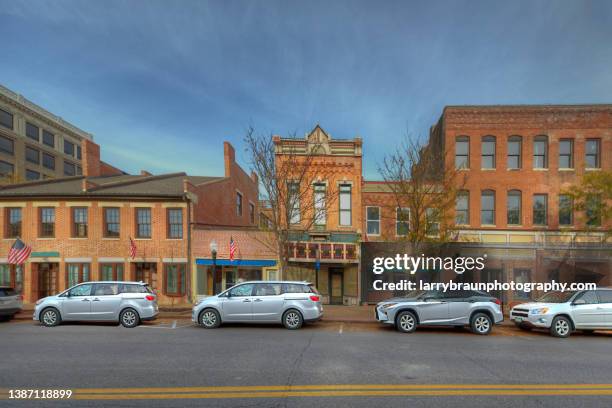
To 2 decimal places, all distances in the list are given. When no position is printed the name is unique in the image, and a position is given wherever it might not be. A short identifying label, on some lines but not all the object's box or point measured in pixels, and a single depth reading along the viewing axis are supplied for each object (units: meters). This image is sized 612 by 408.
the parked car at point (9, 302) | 12.07
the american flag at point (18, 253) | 15.03
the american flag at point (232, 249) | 16.08
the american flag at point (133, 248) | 16.45
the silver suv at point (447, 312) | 10.71
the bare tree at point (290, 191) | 14.72
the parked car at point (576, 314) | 10.48
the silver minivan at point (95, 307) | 11.22
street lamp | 14.98
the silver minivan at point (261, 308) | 10.94
